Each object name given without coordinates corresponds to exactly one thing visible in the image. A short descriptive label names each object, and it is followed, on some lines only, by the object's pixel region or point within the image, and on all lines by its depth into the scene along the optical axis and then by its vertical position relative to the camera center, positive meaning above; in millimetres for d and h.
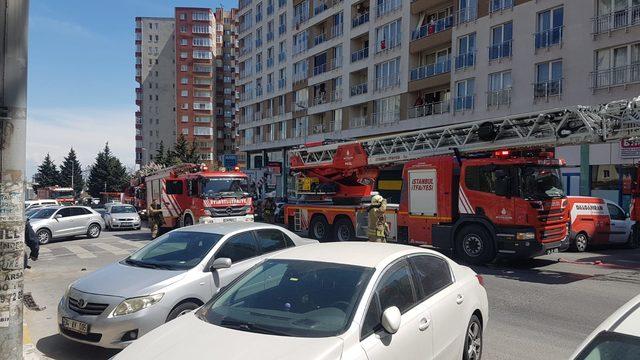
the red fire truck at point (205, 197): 19109 -744
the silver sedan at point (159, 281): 5398 -1218
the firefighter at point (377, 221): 13047 -1062
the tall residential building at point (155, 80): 109312 +20831
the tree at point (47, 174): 105206 +308
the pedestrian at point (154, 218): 20547 -1663
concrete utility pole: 4859 +107
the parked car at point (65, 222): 20156 -1918
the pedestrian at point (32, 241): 12680 -1639
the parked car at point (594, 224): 15617 -1337
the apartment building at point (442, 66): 24250 +7181
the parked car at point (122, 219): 26519 -2223
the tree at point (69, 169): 105312 +1318
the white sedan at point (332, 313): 3332 -1008
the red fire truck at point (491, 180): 11328 +22
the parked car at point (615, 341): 2191 -700
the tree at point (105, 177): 91438 -130
